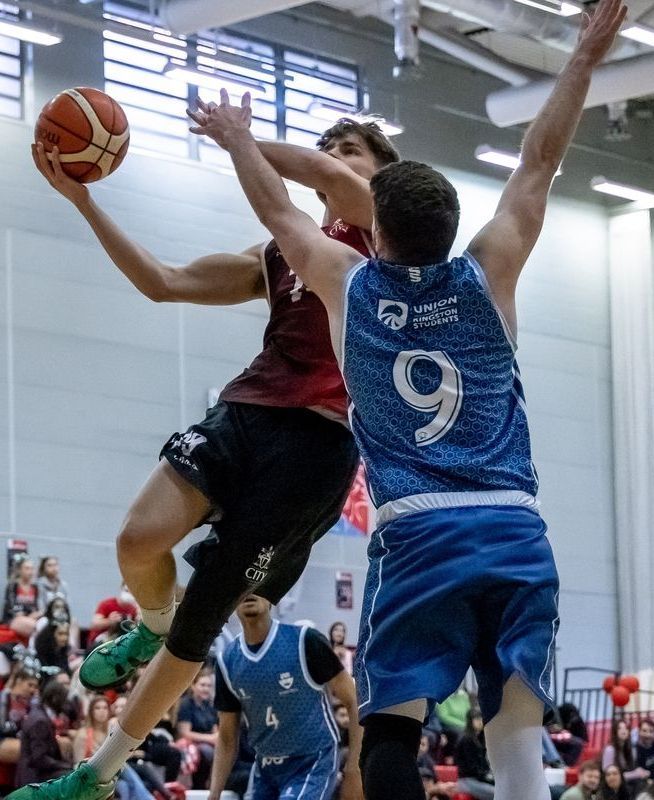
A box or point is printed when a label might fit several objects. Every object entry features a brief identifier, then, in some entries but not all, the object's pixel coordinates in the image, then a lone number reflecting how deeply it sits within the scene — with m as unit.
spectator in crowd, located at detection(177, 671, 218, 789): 13.69
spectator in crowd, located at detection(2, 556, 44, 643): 15.50
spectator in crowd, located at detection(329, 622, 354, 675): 16.77
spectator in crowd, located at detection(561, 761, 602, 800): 13.94
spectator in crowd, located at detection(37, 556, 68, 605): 15.91
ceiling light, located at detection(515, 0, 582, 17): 17.98
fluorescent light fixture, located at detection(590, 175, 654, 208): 23.58
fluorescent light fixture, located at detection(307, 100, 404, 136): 20.20
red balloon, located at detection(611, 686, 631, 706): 17.69
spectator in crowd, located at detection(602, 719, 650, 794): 15.52
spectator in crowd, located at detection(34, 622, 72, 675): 13.89
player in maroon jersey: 5.08
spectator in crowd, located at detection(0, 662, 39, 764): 11.53
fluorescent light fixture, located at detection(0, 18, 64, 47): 16.97
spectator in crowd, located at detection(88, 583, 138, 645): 15.27
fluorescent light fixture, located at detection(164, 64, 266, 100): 18.27
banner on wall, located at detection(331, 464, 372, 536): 20.16
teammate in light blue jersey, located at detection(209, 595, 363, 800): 8.95
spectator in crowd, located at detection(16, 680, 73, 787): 11.19
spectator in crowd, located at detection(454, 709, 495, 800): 13.95
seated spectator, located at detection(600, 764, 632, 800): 14.14
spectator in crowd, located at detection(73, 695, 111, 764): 11.83
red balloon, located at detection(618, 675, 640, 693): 18.34
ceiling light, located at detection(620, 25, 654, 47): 18.44
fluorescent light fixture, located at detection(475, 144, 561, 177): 22.00
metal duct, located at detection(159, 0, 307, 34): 16.80
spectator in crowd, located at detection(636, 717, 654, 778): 16.52
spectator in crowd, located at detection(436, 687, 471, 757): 16.06
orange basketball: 5.20
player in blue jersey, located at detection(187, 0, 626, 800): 3.80
